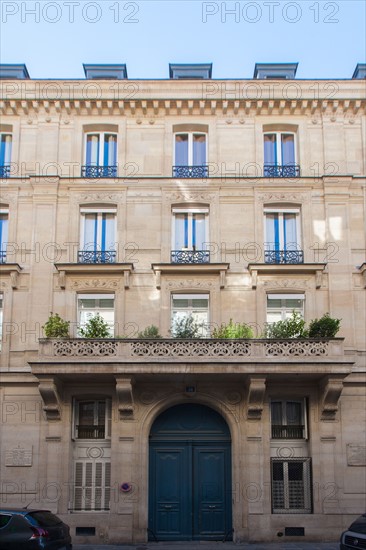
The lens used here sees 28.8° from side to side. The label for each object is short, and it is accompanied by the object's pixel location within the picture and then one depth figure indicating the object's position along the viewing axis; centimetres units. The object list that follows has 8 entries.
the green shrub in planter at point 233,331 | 2233
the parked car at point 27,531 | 1611
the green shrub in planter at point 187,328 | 2305
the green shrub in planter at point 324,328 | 2212
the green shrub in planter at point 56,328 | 2234
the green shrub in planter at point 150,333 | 2267
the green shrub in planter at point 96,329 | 2272
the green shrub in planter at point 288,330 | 2266
